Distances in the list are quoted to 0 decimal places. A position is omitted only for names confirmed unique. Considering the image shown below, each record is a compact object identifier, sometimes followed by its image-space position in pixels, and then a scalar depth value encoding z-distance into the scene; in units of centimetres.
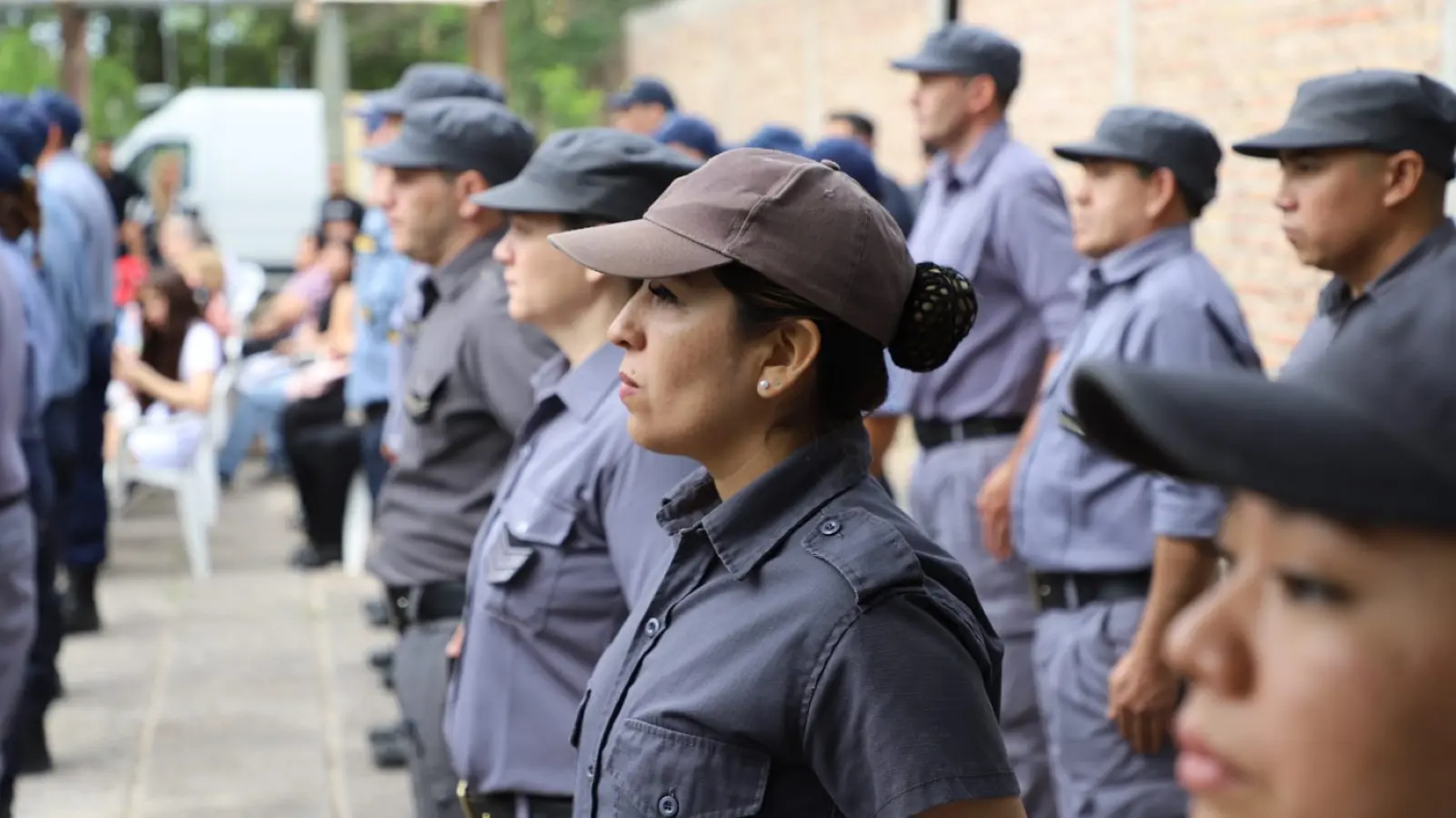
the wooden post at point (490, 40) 1080
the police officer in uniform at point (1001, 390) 493
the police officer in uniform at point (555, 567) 293
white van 1920
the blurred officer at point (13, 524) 445
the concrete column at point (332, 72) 1189
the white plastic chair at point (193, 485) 944
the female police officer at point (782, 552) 196
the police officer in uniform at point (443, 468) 391
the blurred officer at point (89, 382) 799
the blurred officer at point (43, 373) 583
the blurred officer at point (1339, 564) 87
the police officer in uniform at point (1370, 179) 344
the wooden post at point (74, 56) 1142
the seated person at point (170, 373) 949
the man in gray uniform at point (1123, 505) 396
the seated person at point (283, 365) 1014
